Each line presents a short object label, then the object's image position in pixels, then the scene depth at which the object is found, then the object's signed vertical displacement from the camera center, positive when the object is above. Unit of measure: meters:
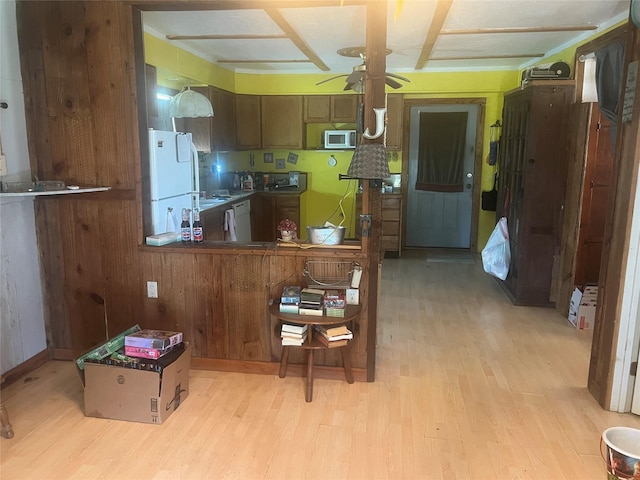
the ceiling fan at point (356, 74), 3.23 +0.63
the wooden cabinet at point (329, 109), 6.20 +0.67
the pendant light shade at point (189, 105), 4.02 +0.45
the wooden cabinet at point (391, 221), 6.11 -0.72
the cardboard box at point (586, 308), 3.89 -1.13
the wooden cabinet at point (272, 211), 6.10 -0.62
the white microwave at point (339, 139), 6.18 +0.29
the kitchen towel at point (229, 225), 4.85 -0.63
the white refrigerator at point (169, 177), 3.15 -0.12
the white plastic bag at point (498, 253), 4.75 -0.87
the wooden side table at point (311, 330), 2.71 -0.97
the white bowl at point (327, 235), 2.97 -0.44
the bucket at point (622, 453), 1.27 -0.79
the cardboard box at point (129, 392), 2.53 -1.21
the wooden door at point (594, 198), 3.86 -0.27
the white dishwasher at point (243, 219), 5.19 -0.63
